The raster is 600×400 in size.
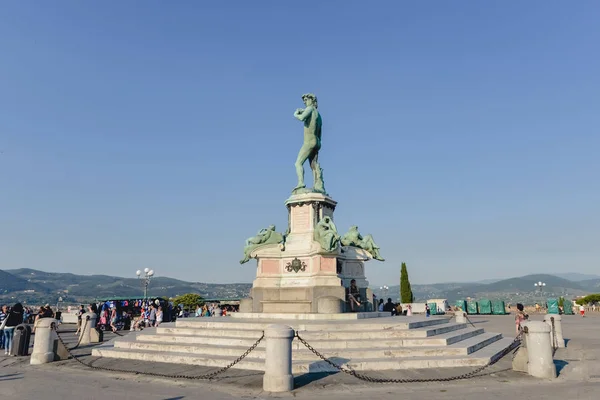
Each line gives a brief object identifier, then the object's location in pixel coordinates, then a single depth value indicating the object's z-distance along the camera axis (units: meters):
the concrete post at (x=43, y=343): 11.18
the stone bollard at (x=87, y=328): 15.27
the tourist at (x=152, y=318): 21.84
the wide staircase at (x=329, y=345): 9.86
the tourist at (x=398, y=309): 22.05
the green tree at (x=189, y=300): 48.44
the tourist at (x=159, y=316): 21.23
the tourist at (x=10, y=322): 13.89
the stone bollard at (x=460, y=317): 18.24
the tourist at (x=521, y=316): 15.78
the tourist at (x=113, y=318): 21.93
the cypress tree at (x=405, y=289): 41.06
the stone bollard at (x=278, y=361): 7.77
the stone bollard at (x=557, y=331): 14.17
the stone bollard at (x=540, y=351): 9.02
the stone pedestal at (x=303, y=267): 15.90
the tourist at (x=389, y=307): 20.91
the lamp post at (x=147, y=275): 30.69
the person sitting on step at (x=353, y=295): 15.91
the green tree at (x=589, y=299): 50.78
